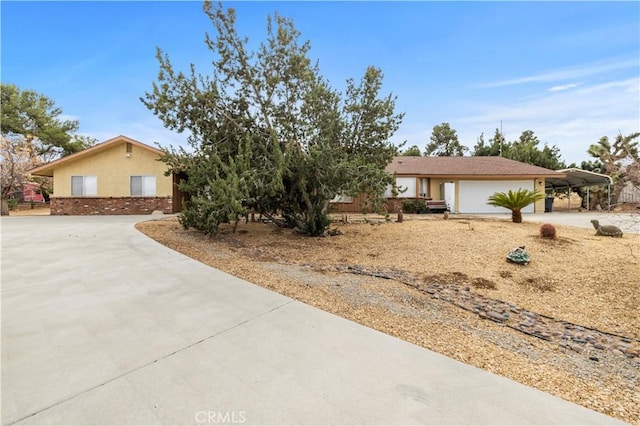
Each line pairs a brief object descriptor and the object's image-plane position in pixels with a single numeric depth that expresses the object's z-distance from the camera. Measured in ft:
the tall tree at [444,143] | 124.77
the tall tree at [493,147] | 97.68
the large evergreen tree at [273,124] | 25.38
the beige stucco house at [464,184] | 60.18
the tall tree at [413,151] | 116.24
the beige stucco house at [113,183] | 54.95
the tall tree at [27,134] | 61.82
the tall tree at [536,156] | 87.56
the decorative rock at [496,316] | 12.44
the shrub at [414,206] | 58.08
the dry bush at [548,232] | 25.73
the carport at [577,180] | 59.61
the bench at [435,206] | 58.29
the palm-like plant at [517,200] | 34.12
